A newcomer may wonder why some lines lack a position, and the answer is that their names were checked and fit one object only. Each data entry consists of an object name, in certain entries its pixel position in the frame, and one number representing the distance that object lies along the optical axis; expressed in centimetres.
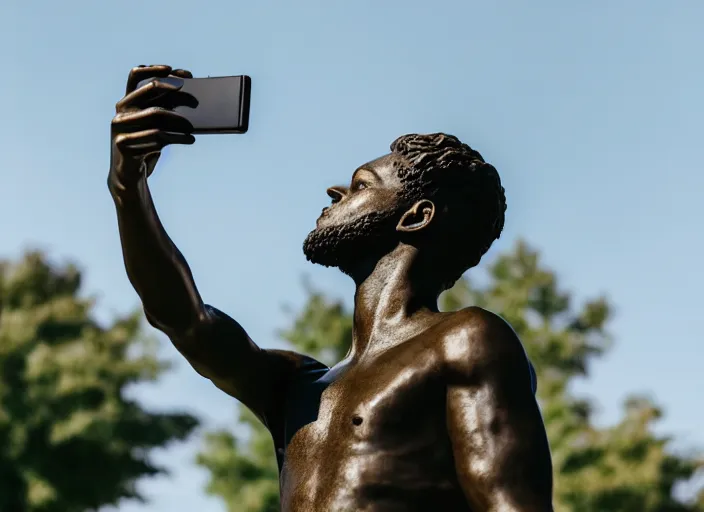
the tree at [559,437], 2334
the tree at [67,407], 2308
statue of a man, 383
